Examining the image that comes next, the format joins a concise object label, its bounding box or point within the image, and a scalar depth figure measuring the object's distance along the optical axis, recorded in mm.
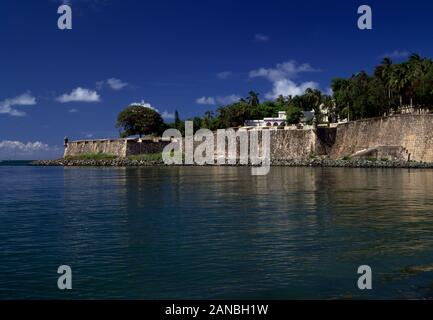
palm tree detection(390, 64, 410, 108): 78812
